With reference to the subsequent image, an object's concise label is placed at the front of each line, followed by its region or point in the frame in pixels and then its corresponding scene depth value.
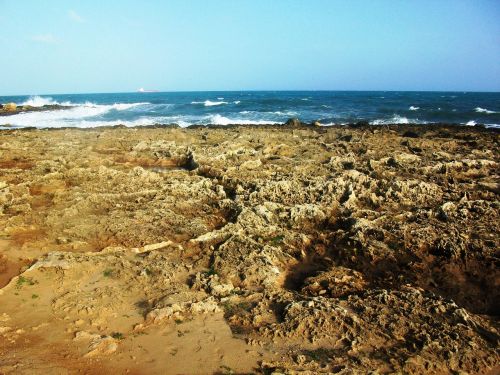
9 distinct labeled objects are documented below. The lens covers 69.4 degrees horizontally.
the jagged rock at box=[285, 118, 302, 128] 19.58
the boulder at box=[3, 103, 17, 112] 36.30
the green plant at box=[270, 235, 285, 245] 5.72
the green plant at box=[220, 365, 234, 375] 3.23
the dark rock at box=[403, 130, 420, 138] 14.07
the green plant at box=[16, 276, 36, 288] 4.52
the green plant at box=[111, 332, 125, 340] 3.64
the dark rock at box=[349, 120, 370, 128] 17.96
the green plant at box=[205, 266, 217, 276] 4.84
